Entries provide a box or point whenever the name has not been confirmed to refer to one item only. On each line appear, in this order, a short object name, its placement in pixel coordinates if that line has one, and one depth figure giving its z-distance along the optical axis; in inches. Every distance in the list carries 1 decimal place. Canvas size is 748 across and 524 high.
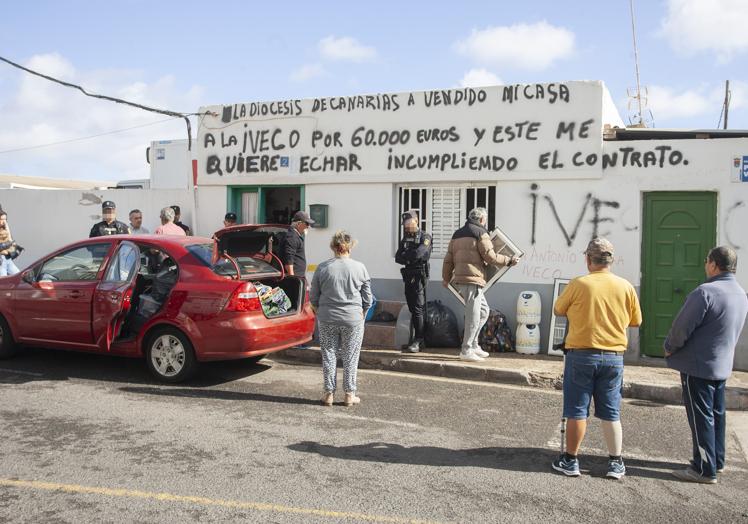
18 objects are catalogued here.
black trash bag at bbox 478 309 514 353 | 368.5
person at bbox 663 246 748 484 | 192.1
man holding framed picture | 340.5
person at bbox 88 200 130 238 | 418.6
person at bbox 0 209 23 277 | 442.6
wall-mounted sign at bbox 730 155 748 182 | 338.3
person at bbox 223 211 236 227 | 438.0
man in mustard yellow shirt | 191.3
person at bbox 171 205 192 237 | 467.2
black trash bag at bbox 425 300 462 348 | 373.1
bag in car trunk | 294.7
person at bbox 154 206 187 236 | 418.9
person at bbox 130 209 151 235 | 445.1
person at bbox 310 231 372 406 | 260.8
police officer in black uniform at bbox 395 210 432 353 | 353.1
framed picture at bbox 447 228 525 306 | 375.2
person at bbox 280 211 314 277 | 347.9
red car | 282.4
